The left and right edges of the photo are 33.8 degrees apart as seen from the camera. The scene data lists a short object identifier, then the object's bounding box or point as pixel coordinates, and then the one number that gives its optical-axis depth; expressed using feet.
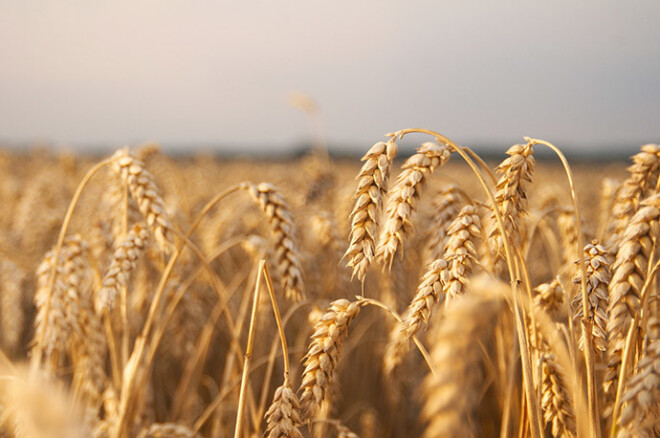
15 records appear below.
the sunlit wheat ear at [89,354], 2.31
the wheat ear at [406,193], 1.80
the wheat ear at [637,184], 1.95
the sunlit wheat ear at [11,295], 2.69
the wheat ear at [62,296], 2.07
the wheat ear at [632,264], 1.75
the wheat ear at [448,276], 1.78
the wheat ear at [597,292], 1.80
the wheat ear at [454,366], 1.30
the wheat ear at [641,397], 1.65
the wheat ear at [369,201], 1.80
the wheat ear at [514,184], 1.84
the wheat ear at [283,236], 2.08
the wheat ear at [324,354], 1.81
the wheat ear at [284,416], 1.80
